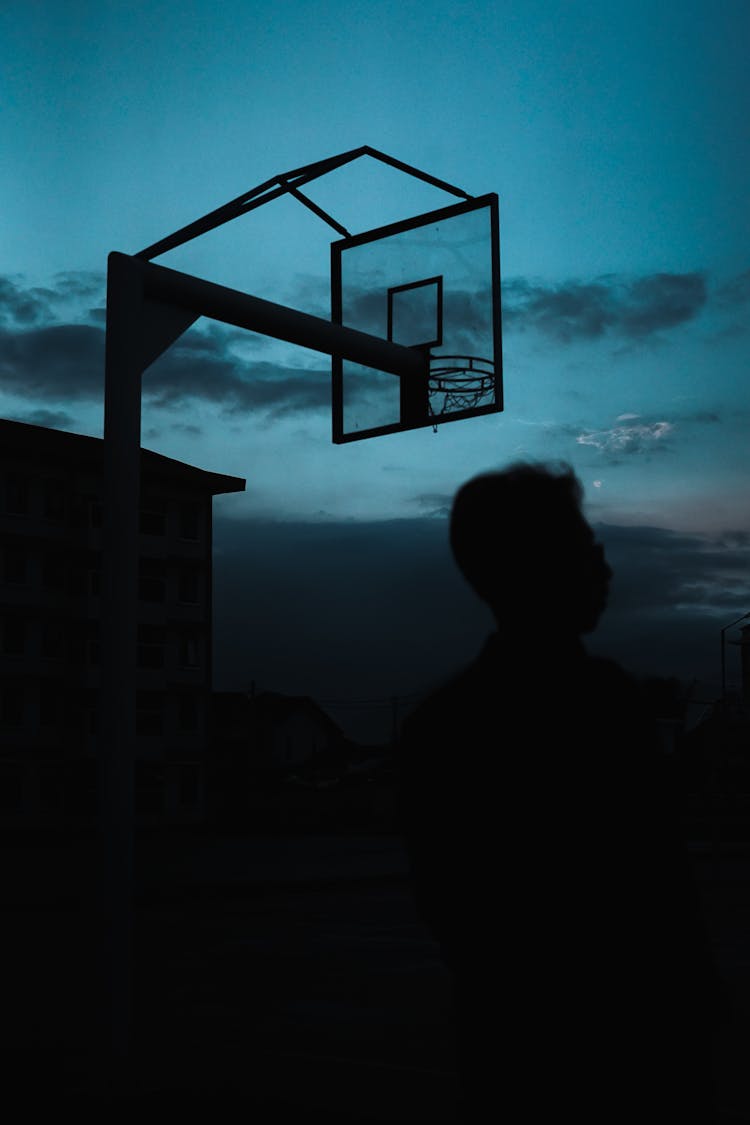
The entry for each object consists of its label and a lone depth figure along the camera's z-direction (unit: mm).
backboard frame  10461
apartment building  50719
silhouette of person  1862
